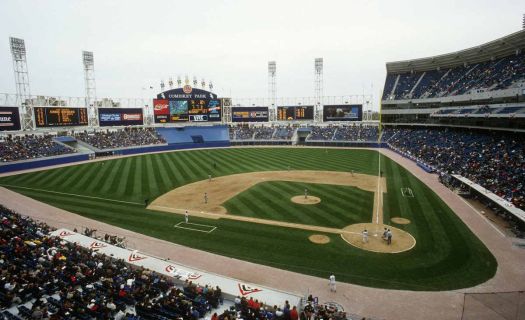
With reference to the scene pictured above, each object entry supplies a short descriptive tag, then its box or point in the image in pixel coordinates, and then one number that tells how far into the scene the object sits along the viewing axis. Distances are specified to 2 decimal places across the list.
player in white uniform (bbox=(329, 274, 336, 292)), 15.20
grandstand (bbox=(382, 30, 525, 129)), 40.19
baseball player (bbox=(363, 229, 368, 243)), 20.58
